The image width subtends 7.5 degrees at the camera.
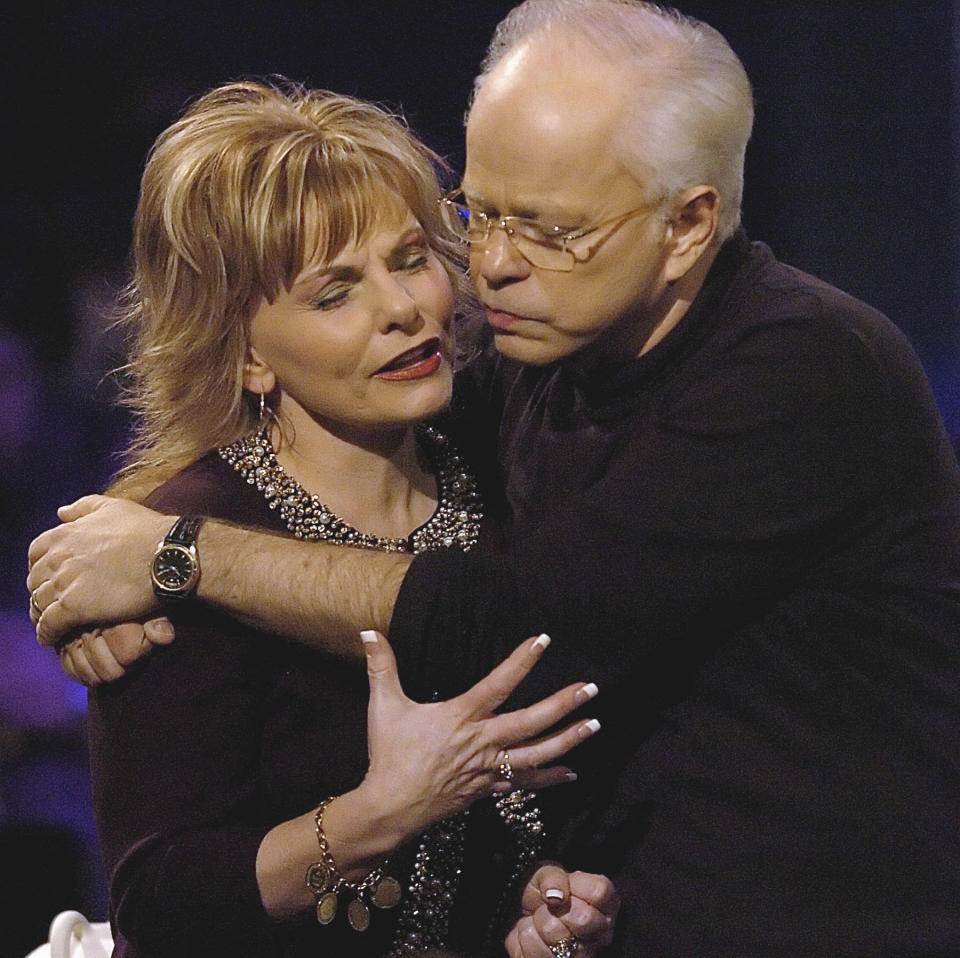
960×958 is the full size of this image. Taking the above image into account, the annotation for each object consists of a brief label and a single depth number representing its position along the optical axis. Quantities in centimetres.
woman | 565
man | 566
